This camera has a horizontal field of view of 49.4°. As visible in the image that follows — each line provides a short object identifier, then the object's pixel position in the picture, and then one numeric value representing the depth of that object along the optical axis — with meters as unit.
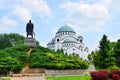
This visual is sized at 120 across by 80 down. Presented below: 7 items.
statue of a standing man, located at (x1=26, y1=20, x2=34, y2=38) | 16.58
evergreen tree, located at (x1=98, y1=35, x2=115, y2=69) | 17.52
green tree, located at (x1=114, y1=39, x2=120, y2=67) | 21.64
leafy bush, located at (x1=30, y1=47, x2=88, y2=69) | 13.73
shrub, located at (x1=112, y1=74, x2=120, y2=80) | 6.44
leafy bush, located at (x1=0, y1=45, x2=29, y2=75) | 13.15
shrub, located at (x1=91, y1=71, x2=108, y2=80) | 6.28
